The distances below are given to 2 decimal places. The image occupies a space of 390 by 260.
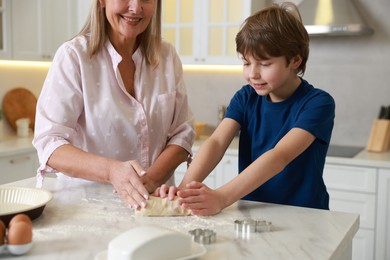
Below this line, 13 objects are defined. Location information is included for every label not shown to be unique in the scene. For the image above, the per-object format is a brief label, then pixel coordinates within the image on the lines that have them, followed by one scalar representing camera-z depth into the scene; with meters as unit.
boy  1.44
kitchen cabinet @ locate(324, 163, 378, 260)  2.84
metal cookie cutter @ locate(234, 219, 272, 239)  1.13
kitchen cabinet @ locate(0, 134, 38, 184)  3.11
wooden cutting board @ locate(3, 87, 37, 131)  3.69
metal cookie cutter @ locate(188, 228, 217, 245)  1.05
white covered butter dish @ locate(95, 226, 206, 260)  0.90
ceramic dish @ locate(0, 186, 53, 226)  1.27
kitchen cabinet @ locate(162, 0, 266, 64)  3.39
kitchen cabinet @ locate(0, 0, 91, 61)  3.41
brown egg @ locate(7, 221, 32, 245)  0.95
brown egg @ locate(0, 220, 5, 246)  0.96
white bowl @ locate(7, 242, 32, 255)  0.95
